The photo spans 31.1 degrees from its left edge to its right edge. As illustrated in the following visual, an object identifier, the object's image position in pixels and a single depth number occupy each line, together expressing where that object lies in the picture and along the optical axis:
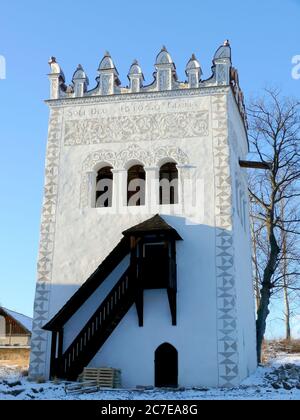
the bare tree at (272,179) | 22.59
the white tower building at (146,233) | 15.72
